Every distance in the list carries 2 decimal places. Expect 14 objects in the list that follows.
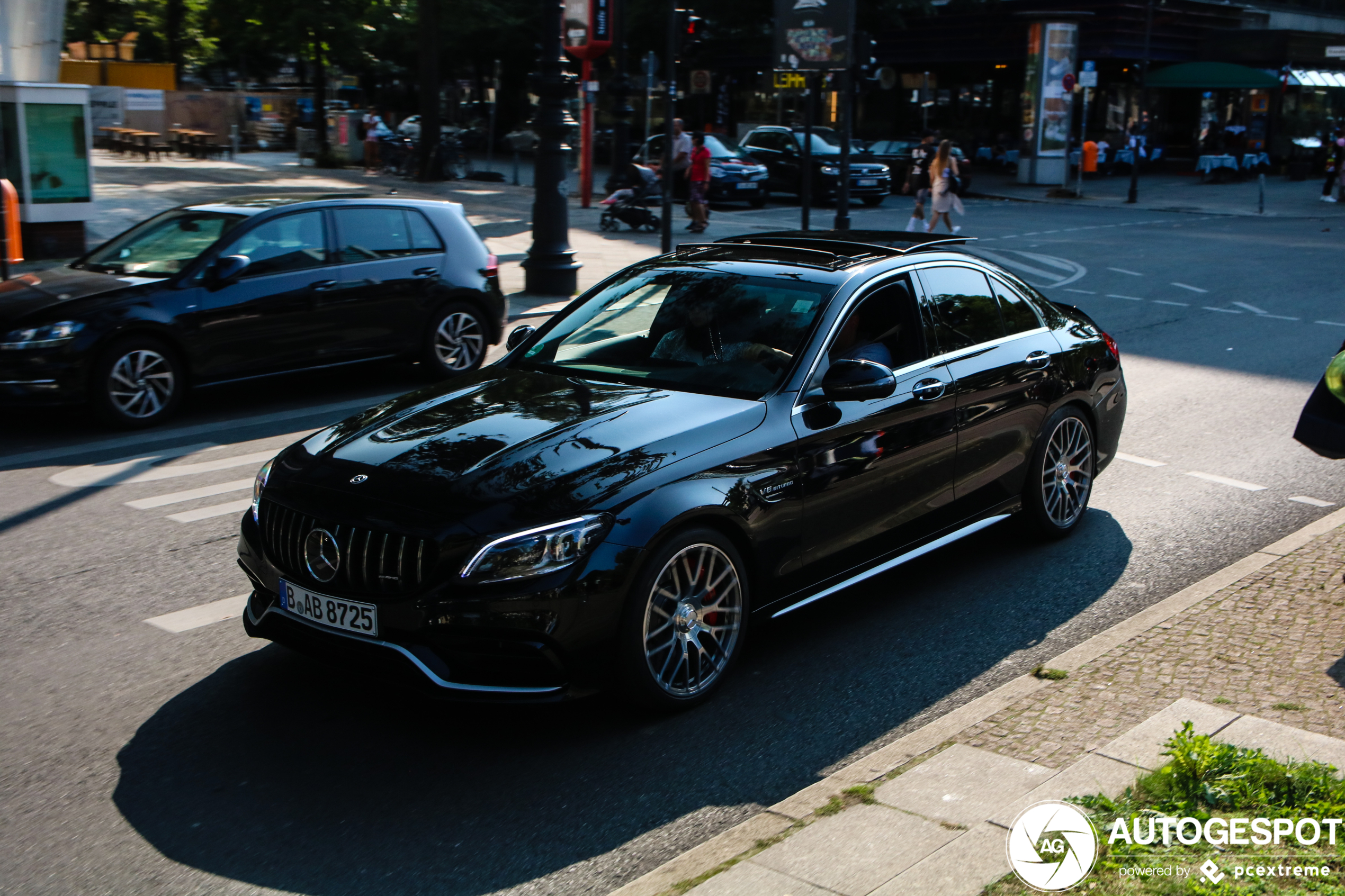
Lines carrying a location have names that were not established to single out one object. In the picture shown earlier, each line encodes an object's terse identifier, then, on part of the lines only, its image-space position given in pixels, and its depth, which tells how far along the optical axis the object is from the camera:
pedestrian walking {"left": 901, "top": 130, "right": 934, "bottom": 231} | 24.06
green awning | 41.44
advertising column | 38.34
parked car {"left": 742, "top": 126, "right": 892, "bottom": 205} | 29.75
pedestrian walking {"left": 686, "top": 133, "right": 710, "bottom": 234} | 23.95
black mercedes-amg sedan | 4.25
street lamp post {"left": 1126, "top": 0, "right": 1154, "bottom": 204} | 32.38
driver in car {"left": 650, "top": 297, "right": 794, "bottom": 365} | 5.41
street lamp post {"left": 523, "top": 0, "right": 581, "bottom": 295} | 15.16
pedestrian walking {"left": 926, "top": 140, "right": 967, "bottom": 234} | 21.78
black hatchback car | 9.01
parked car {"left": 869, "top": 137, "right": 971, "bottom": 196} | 34.56
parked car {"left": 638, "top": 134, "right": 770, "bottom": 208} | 29.20
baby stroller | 23.56
